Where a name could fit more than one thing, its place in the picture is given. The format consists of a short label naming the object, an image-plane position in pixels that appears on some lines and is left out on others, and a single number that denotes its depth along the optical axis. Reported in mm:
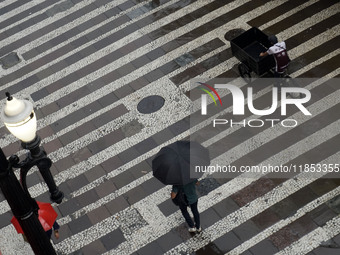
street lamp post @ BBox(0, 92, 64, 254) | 6484
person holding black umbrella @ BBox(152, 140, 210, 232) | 9109
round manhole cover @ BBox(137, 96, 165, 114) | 13273
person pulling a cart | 12102
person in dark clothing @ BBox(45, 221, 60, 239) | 9867
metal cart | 12773
